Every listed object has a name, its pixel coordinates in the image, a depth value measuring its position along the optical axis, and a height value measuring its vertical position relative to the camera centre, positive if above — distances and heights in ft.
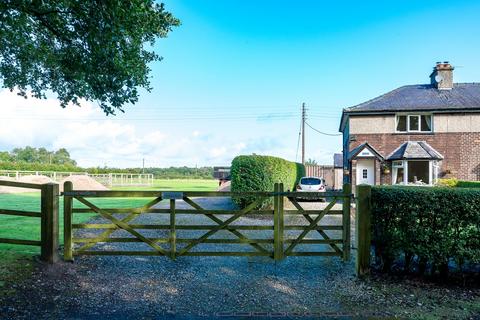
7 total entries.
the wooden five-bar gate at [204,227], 20.56 -4.03
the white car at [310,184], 65.00 -4.04
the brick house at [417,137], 70.54 +6.42
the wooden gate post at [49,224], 20.02 -3.85
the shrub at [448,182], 64.59 -3.46
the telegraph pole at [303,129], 110.73 +12.38
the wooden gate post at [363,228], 19.49 -3.88
